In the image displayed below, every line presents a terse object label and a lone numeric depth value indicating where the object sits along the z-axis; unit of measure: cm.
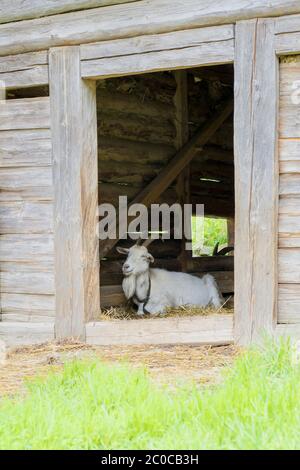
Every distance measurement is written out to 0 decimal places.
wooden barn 674
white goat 895
